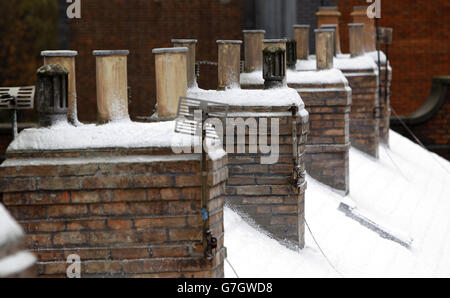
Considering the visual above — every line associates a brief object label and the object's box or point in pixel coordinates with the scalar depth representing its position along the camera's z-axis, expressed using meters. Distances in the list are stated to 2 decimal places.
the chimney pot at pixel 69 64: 9.82
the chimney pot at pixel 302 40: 19.83
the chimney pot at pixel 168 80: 9.91
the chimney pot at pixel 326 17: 28.81
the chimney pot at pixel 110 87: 9.65
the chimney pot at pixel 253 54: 14.81
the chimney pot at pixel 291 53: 17.05
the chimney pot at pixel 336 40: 23.94
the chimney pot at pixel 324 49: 17.42
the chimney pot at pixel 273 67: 12.87
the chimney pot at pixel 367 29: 27.63
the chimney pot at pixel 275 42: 13.74
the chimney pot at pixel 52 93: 9.19
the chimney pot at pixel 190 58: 12.90
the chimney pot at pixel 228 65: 13.04
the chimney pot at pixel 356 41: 24.02
